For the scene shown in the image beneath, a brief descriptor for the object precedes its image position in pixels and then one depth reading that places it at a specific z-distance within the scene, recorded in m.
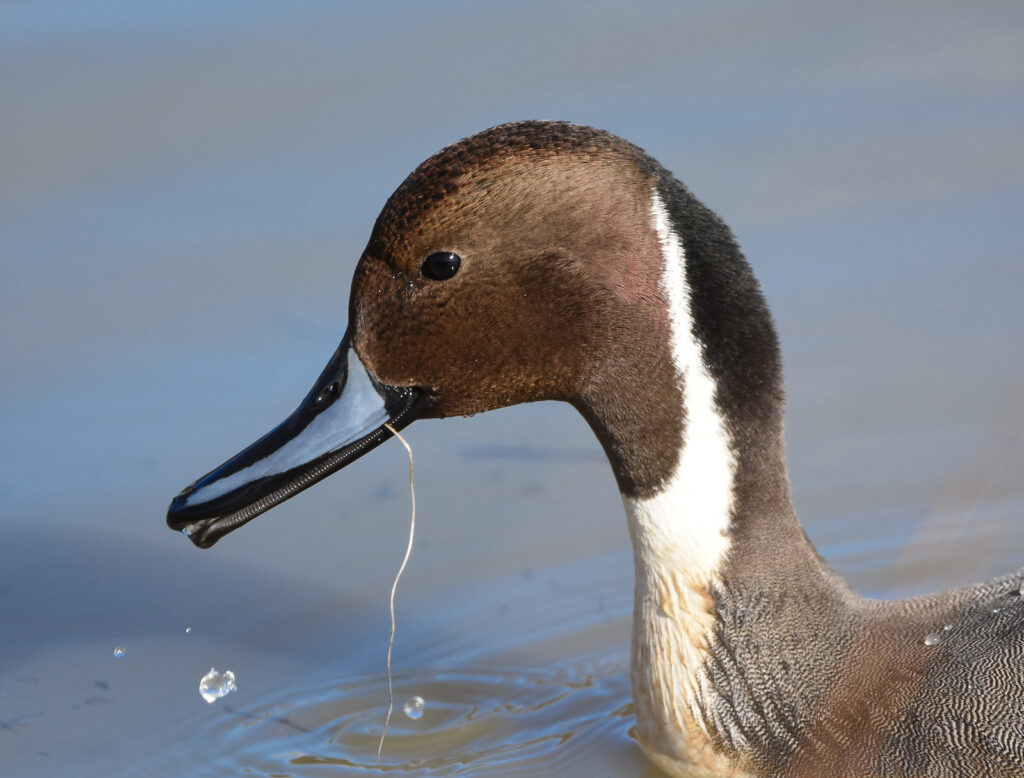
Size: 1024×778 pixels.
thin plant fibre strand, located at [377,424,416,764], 8.04
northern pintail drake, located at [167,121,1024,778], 6.37
